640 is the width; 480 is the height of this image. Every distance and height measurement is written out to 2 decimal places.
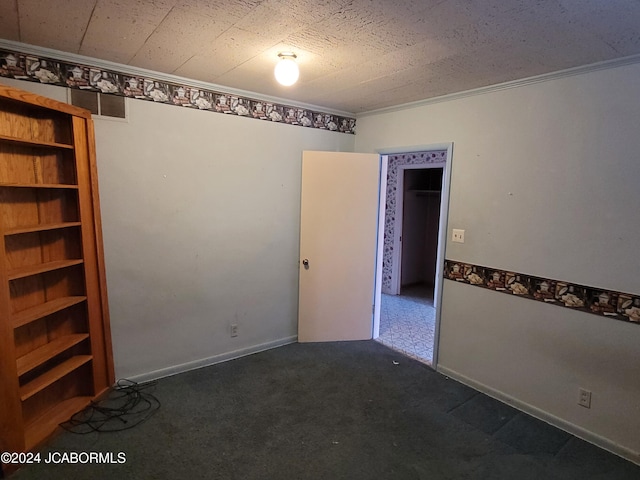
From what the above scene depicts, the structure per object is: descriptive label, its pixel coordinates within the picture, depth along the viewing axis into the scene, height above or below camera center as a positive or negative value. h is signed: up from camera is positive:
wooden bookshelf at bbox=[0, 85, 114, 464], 1.92 -0.50
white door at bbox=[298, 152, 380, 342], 3.49 -0.45
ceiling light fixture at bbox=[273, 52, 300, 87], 2.13 +0.79
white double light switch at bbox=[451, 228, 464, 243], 2.91 -0.29
